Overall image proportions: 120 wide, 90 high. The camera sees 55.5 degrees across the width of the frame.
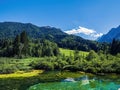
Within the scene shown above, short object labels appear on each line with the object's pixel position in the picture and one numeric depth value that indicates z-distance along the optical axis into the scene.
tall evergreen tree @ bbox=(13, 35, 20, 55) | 74.77
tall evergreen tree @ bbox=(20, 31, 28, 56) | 76.39
